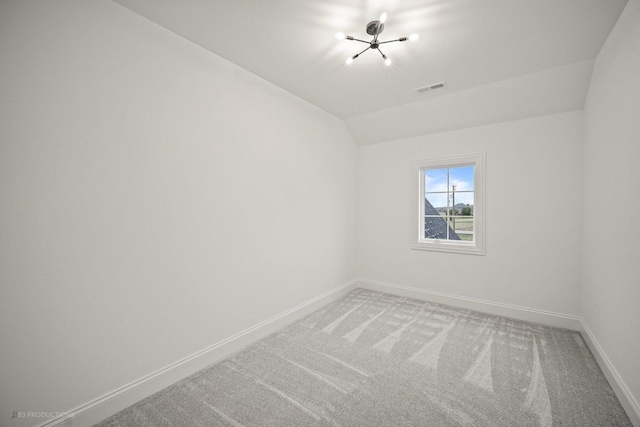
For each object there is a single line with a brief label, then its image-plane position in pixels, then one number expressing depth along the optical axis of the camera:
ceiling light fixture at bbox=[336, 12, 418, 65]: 1.88
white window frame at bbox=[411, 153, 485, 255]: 3.29
